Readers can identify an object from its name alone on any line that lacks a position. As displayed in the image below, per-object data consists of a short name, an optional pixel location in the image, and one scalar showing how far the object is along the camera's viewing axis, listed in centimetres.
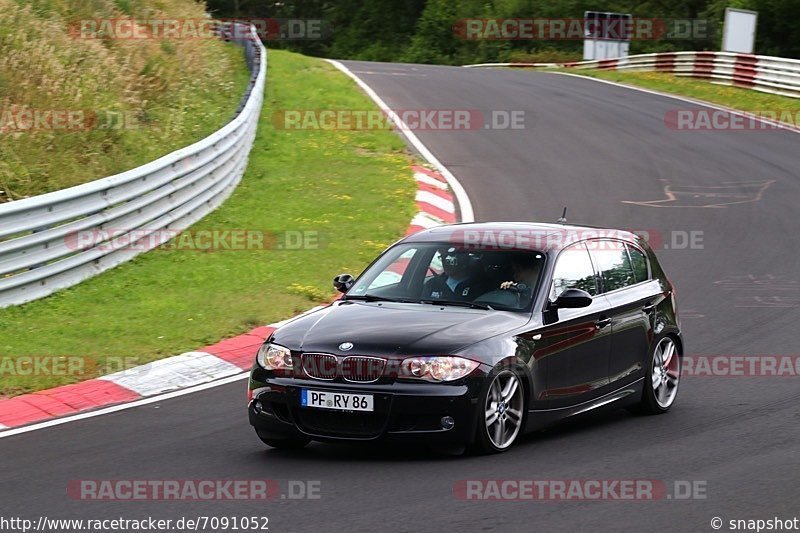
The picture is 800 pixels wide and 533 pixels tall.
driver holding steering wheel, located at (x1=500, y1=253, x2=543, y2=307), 1694
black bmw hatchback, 1495
